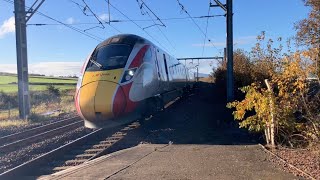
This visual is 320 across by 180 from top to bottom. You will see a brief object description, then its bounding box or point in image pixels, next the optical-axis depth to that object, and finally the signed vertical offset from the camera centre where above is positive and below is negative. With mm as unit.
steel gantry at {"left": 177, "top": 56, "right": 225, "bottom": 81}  42183 +4249
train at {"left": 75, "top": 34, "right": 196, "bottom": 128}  8254 +54
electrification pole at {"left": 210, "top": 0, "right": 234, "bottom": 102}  12512 +1568
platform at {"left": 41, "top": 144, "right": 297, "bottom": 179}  4612 -1660
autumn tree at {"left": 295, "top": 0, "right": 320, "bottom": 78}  11991 +2999
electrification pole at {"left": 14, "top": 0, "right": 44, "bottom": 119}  14654 +2037
